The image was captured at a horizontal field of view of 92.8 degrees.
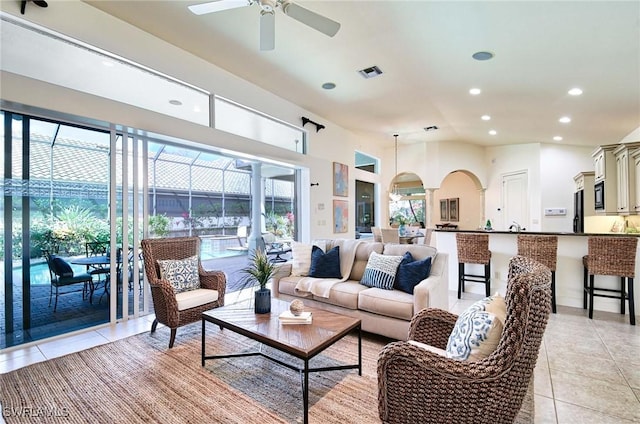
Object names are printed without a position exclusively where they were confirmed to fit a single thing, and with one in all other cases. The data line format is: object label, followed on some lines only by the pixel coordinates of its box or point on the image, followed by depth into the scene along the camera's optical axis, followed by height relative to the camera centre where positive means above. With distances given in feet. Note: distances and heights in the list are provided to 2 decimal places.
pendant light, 28.17 +1.46
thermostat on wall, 24.63 +0.03
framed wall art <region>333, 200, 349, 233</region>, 22.72 -0.21
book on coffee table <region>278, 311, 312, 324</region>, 8.22 -2.84
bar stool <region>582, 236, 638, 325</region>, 12.00 -2.03
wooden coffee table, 6.84 -2.98
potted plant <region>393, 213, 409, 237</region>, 24.95 -0.94
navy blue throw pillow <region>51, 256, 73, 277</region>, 10.96 -1.89
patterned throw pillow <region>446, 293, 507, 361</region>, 4.96 -2.01
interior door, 26.61 +1.10
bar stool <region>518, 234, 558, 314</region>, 13.55 -1.68
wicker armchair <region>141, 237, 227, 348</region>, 10.10 -2.52
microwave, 17.75 +0.97
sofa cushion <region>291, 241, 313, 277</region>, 13.69 -2.06
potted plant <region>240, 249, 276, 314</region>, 8.99 -1.92
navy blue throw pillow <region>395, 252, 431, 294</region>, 10.74 -2.19
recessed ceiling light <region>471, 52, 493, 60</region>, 11.84 +6.17
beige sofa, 9.82 -2.93
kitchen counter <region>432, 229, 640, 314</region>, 13.79 -2.78
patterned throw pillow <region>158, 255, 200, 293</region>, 11.15 -2.20
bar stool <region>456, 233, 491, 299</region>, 15.30 -2.11
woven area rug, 6.74 -4.40
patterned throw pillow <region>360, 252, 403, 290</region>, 11.21 -2.21
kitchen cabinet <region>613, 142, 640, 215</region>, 15.39 +1.68
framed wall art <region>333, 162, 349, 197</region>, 22.63 +2.58
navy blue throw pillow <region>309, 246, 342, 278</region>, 12.89 -2.20
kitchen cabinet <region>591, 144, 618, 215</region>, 16.99 +1.71
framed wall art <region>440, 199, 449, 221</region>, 36.22 +0.28
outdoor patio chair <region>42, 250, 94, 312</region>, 10.91 -2.33
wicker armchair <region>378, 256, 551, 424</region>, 4.61 -2.60
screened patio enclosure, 10.05 +0.37
